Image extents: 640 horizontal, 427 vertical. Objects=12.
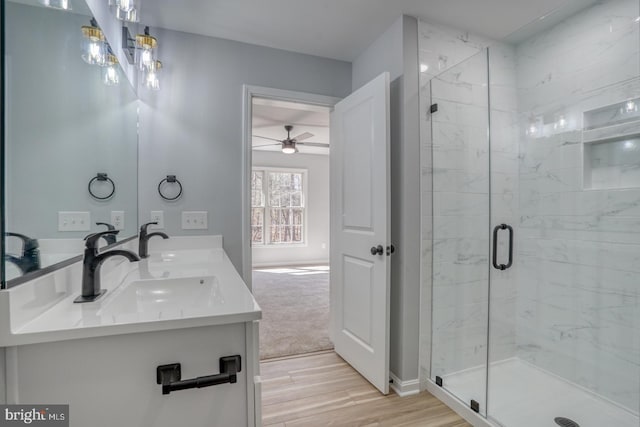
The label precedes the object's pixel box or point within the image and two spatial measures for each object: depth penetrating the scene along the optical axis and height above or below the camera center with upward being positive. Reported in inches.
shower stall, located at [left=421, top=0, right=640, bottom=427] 75.3 -2.1
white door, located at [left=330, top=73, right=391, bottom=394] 80.5 -4.9
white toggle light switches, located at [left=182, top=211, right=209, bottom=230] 88.1 -2.1
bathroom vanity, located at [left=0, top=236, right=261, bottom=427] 28.5 -14.3
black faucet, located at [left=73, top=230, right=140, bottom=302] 40.4 -6.8
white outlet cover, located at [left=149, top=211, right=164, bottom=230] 85.5 -1.8
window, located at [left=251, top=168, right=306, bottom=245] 260.7 +5.6
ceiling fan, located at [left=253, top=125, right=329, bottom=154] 190.9 +46.5
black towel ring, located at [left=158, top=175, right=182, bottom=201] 86.2 +8.5
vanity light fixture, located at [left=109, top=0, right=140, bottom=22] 54.7 +36.1
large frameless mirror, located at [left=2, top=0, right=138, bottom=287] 31.2 +10.4
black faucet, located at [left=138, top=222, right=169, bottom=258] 74.3 -6.8
